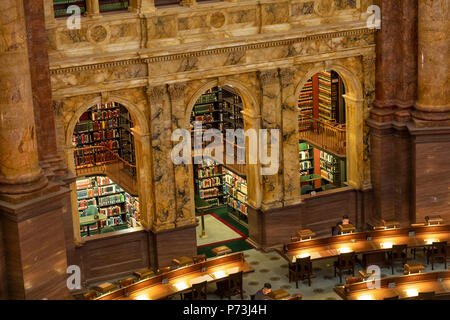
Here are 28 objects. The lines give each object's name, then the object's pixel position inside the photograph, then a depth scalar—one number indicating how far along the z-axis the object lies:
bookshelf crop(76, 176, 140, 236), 29.73
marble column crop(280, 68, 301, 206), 27.22
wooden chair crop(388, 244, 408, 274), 25.88
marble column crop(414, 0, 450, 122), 26.83
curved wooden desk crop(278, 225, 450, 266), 25.97
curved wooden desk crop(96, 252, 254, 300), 23.42
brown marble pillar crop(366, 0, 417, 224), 27.62
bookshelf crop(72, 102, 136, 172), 32.09
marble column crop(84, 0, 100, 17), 24.56
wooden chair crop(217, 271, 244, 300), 24.80
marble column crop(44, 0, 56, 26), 23.66
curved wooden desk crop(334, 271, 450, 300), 23.09
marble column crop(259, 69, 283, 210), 26.95
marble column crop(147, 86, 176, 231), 25.78
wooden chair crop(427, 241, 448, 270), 26.06
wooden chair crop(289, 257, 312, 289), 25.47
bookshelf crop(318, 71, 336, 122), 34.00
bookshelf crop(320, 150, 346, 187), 31.72
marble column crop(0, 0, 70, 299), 21.34
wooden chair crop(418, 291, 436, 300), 22.72
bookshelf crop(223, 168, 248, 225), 30.30
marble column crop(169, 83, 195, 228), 25.97
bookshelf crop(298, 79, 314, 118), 34.41
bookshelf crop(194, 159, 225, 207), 31.59
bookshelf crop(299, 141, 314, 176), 32.72
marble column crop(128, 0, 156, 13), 24.97
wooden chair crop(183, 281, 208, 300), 24.17
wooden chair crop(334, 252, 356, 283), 25.75
